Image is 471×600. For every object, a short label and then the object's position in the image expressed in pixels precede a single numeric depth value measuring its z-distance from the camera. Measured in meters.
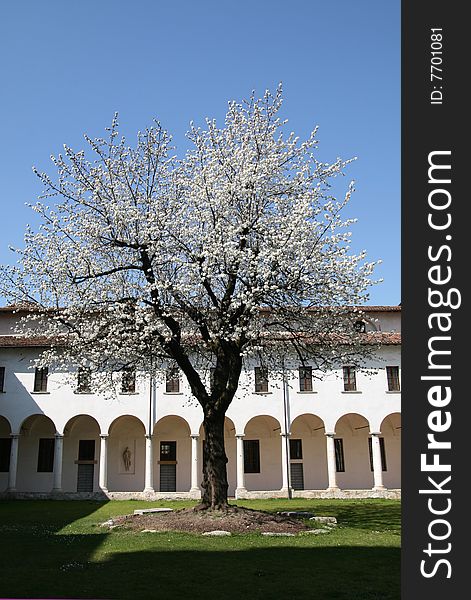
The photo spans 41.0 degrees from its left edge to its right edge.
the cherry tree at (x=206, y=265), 18.09
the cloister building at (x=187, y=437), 35.28
